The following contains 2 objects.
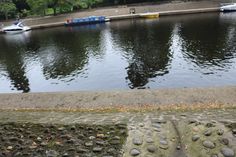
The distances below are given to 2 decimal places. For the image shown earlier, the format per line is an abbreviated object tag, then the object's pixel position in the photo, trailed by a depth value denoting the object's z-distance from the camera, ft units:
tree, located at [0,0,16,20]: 255.29
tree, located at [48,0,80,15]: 254.68
